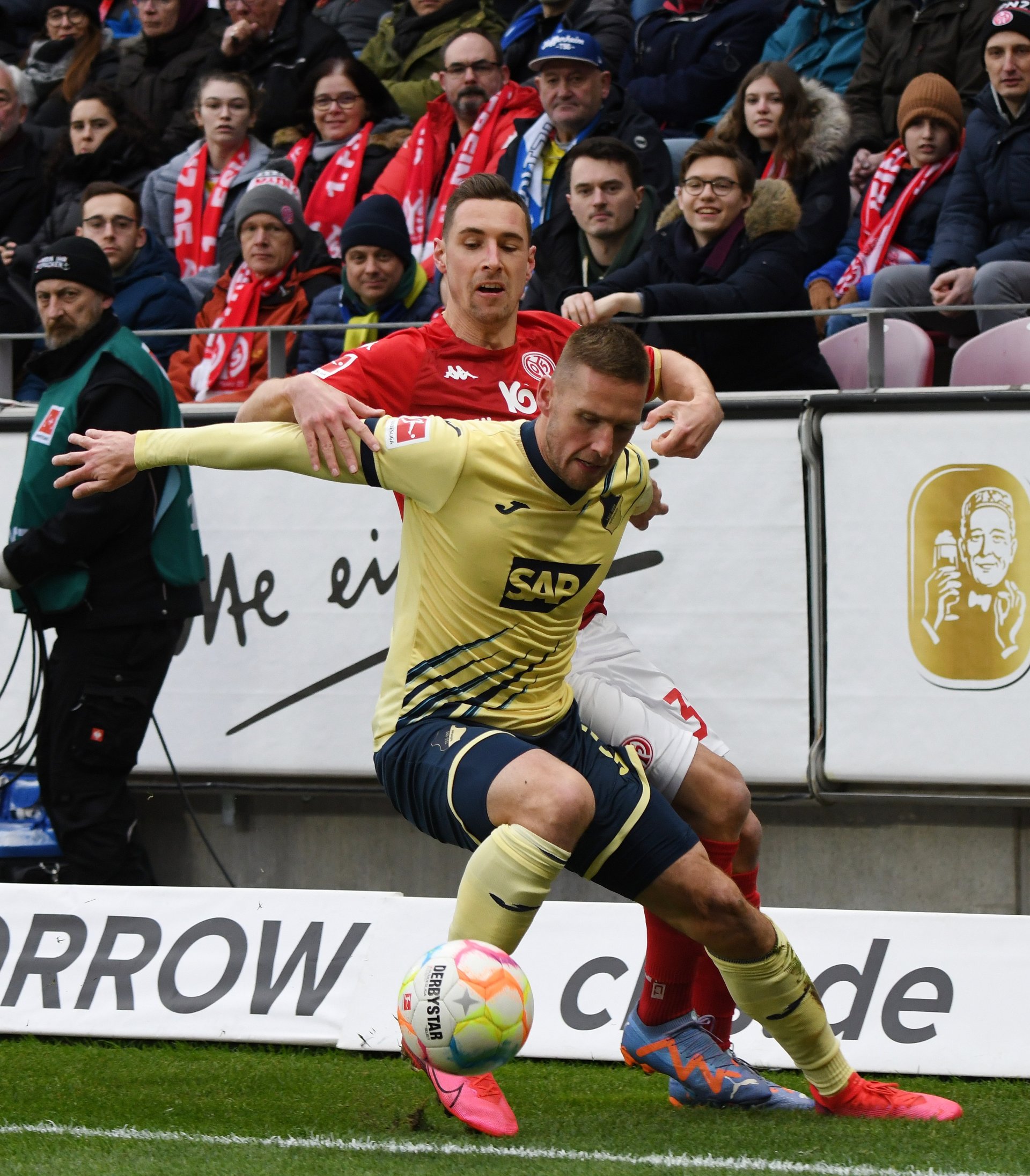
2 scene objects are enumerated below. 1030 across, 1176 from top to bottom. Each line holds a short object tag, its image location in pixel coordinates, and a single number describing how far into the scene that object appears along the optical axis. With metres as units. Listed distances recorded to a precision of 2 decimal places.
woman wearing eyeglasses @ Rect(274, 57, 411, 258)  19.16
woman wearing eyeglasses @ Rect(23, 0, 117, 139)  23.50
